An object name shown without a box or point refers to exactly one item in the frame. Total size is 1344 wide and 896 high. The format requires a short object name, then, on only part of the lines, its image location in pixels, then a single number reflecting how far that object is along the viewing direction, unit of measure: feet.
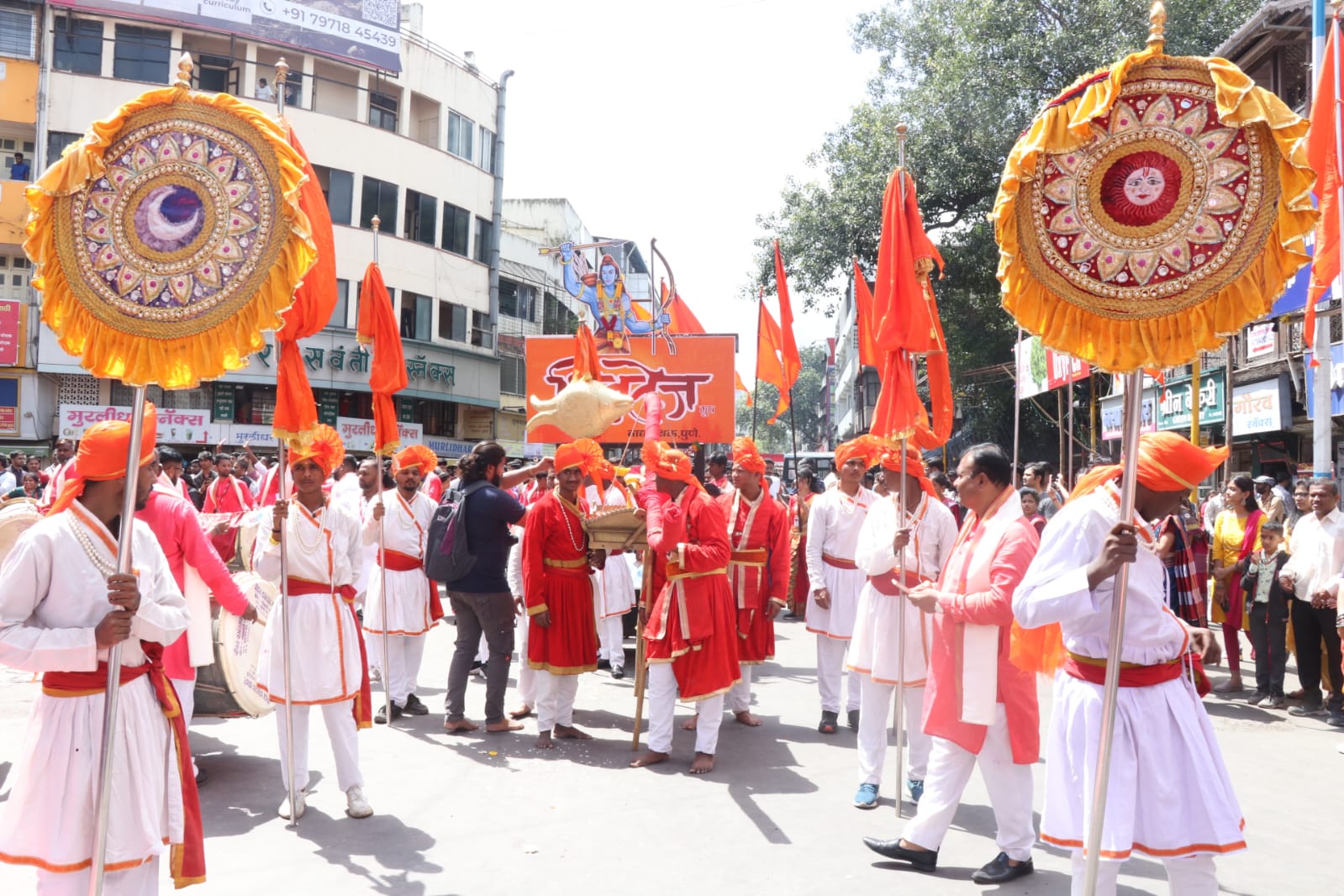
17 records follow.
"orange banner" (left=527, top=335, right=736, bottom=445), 56.70
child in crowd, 29.43
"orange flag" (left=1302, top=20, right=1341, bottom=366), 25.13
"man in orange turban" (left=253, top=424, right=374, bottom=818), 19.26
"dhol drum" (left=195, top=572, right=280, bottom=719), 21.88
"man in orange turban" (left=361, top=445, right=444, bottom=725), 28.12
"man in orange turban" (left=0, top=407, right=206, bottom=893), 11.68
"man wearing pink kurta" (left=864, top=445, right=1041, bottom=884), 16.19
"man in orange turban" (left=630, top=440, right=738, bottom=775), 22.85
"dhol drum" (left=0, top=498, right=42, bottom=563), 20.51
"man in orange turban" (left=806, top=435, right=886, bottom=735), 27.02
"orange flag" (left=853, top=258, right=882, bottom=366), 22.27
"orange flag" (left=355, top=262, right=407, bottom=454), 26.78
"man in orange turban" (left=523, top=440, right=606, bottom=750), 25.13
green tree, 73.92
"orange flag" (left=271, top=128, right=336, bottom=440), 16.87
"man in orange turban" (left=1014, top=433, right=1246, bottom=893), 11.83
